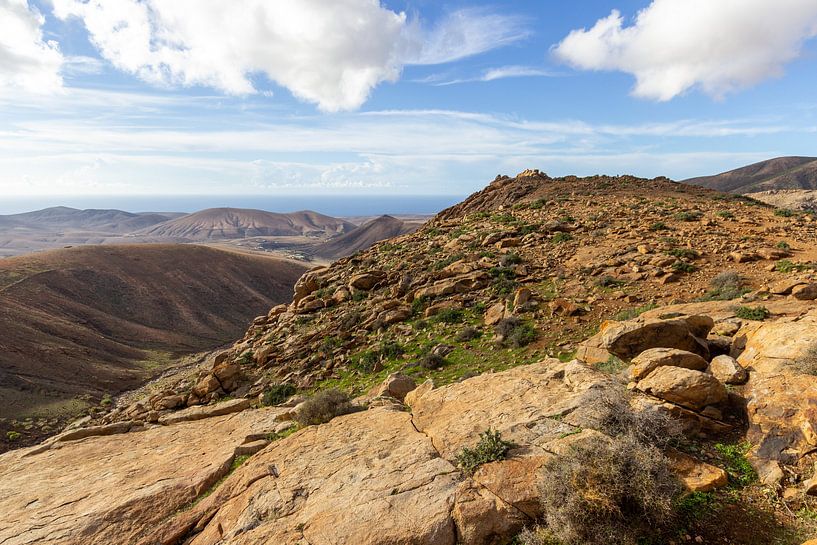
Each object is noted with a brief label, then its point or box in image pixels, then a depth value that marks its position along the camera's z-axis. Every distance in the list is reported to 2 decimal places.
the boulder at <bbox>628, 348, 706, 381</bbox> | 6.96
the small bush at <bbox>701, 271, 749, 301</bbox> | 12.30
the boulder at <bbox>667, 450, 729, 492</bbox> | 5.12
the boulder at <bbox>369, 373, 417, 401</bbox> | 10.70
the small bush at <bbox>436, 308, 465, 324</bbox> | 15.69
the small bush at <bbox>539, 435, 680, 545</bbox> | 4.43
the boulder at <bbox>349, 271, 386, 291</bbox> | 22.06
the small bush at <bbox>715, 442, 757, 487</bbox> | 5.28
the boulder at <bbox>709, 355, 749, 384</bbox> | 6.77
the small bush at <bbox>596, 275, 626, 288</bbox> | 15.07
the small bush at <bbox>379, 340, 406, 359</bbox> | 14.64
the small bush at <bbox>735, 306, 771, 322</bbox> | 9.38
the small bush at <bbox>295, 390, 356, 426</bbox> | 9.09
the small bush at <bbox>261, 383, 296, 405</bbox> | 14.04
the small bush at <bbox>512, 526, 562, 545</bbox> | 4.58
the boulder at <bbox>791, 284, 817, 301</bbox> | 10.63
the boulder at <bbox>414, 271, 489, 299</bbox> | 17.77
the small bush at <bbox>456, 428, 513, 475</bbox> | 5.82
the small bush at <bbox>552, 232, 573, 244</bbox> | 20.89
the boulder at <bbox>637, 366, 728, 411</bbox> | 6.20
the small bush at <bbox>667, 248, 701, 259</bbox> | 15.94
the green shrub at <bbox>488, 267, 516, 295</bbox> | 16.67
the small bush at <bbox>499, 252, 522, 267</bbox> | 18.77
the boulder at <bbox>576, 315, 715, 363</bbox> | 8.27
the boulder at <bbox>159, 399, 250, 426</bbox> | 12.89
